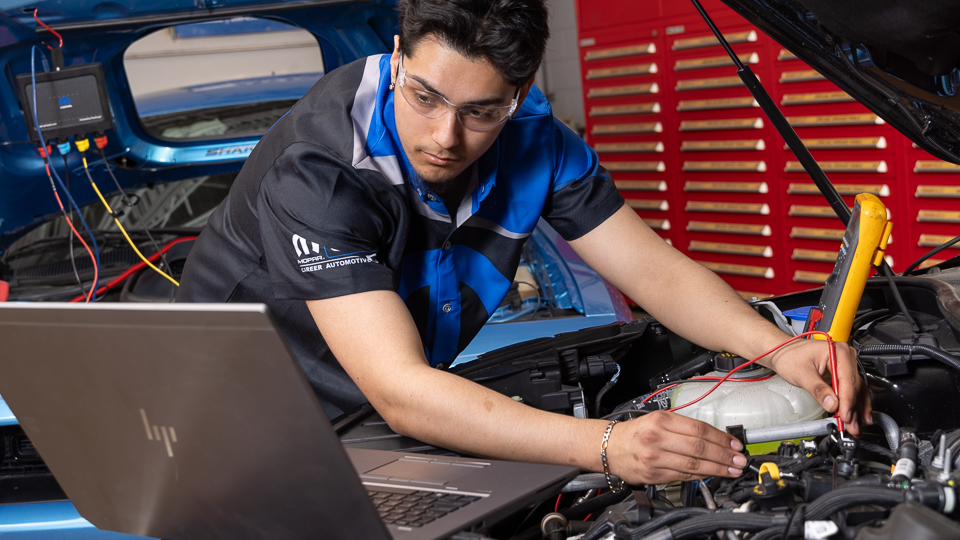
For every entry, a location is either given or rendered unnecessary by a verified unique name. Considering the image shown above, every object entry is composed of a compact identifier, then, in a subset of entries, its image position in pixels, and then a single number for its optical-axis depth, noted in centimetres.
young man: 93
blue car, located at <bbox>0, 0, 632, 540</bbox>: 177
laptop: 61
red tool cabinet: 326
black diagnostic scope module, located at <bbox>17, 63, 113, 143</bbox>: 190
